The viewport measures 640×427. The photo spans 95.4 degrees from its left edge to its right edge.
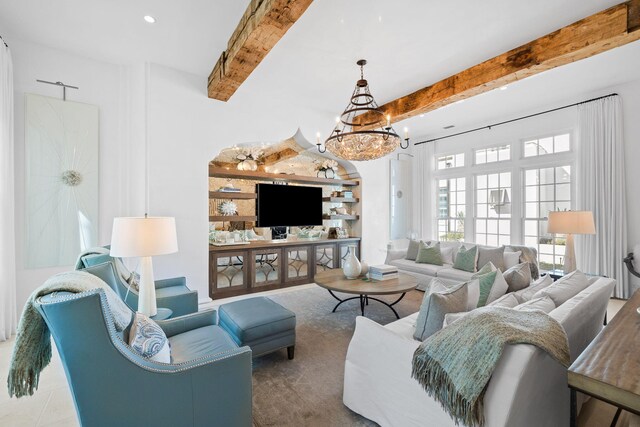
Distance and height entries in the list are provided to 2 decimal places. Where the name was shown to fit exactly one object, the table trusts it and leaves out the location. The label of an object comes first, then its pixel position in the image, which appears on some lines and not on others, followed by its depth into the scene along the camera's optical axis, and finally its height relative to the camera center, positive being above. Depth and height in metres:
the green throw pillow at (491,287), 2.10 -0.55
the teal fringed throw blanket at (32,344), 1.13 -0.53
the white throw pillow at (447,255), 4.73 -0.68
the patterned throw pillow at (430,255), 4.65 -0.68
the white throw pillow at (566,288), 1.91 -0.52
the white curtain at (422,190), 6.45 +0.53
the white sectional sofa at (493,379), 1.19 -0.82
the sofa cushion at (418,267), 4.40 -0.85
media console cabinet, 4.19 -0.81
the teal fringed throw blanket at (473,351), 1.20 -0.61
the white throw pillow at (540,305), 1.69 -0.55
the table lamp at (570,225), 3.34 -0.15
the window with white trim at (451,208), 6.08 +0.11
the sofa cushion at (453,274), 4.05 -0.87
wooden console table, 0.96 -0.57
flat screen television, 4.87 +0.14
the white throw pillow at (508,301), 1.82 -0.56
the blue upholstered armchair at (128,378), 1.11 -0.74
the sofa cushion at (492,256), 4.01 -0.61
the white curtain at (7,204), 2.75 +0.09
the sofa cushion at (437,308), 1.70 -0.57
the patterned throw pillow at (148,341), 1.43 -0.65
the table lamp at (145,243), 2.10 -0.22
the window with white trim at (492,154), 5.37 +1.13
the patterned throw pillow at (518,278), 2.41 -0.54
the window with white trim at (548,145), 4.70 +1.14
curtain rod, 4.29 +1.65
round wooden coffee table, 3.00 -0.79
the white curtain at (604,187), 4.05 +0.37
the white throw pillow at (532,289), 2.04 -0.58
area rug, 1.83 -1.26
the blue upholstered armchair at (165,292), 2.43 -0.78
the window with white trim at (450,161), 6.09 +1.13
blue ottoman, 2.28 -0.91
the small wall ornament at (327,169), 5.61 +0.86
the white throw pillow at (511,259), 3.93 -0.62
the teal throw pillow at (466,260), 4.20 -0.69
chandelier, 3.18 +0.80
